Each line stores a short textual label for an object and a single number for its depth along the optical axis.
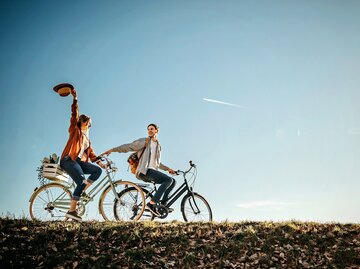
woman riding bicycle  8.14
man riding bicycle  8.82
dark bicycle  8.75
